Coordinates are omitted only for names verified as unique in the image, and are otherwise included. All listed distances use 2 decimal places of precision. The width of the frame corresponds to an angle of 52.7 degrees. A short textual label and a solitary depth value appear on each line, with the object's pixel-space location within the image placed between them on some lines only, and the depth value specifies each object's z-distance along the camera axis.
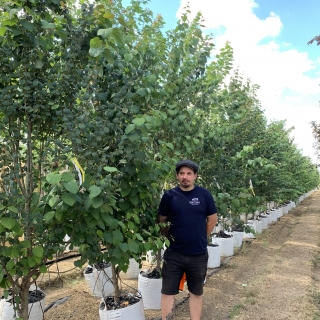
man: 2.94
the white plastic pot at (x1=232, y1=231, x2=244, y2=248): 8.00
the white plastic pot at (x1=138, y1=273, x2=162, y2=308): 3.94
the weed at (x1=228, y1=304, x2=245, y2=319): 3.88
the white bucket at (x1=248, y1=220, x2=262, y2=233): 10.31
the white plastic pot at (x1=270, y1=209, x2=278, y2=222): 13.98
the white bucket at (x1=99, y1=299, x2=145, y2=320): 2.89
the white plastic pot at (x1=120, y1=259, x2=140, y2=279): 5.38
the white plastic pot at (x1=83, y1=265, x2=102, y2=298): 4.55
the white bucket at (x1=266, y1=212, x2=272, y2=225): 13.18
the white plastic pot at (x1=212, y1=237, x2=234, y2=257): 6.98
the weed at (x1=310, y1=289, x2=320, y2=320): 3.84
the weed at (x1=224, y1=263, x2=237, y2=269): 6.21
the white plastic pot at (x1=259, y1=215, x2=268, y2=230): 11.75
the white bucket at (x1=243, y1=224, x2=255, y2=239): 9.60
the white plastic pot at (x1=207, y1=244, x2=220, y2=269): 5.98
